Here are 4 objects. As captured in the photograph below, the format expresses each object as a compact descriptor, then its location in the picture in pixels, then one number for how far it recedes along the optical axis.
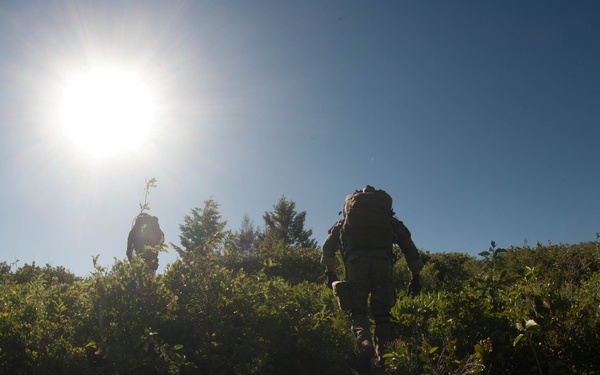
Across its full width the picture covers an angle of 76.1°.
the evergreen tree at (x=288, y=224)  36.66
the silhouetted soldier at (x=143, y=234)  7.39
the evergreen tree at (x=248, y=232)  39.40
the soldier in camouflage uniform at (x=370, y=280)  4.05
